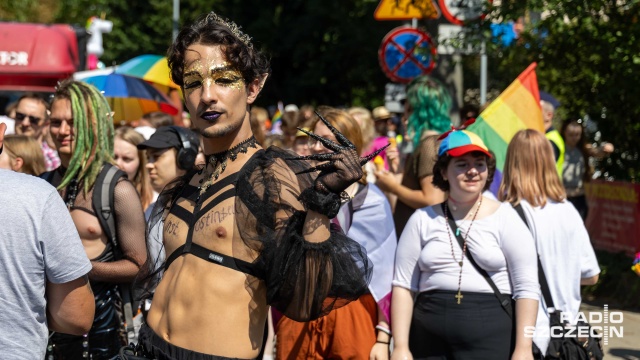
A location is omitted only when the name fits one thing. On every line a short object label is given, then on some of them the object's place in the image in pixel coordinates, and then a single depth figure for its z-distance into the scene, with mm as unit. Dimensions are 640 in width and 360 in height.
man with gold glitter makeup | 3229
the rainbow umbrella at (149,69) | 12281
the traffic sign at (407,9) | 11414
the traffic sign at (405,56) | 11805
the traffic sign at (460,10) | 10695
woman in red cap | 4938
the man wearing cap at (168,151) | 6441
